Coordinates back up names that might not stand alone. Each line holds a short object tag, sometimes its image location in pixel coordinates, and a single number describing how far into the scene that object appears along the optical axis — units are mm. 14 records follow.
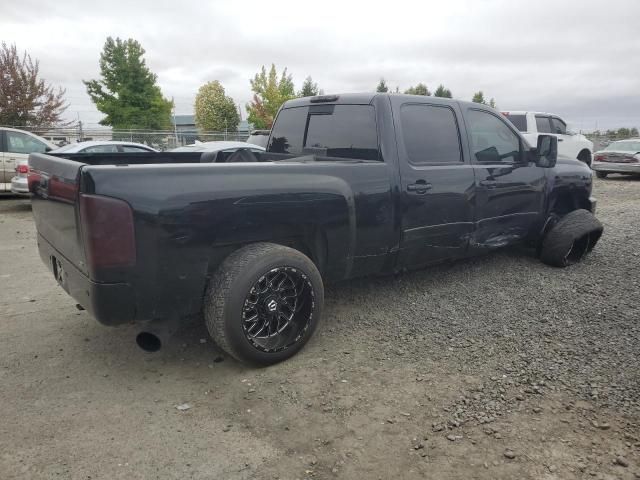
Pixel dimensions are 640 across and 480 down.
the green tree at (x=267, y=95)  35469
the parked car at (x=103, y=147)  10031
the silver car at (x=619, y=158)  15117
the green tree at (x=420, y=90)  44478
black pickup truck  2750
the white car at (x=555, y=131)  12766
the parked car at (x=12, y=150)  10250
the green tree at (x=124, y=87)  32781
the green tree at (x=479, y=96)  47409
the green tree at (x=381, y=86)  44031
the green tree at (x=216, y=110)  37406
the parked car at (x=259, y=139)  12741
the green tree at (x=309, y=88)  37156
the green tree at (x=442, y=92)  46344
